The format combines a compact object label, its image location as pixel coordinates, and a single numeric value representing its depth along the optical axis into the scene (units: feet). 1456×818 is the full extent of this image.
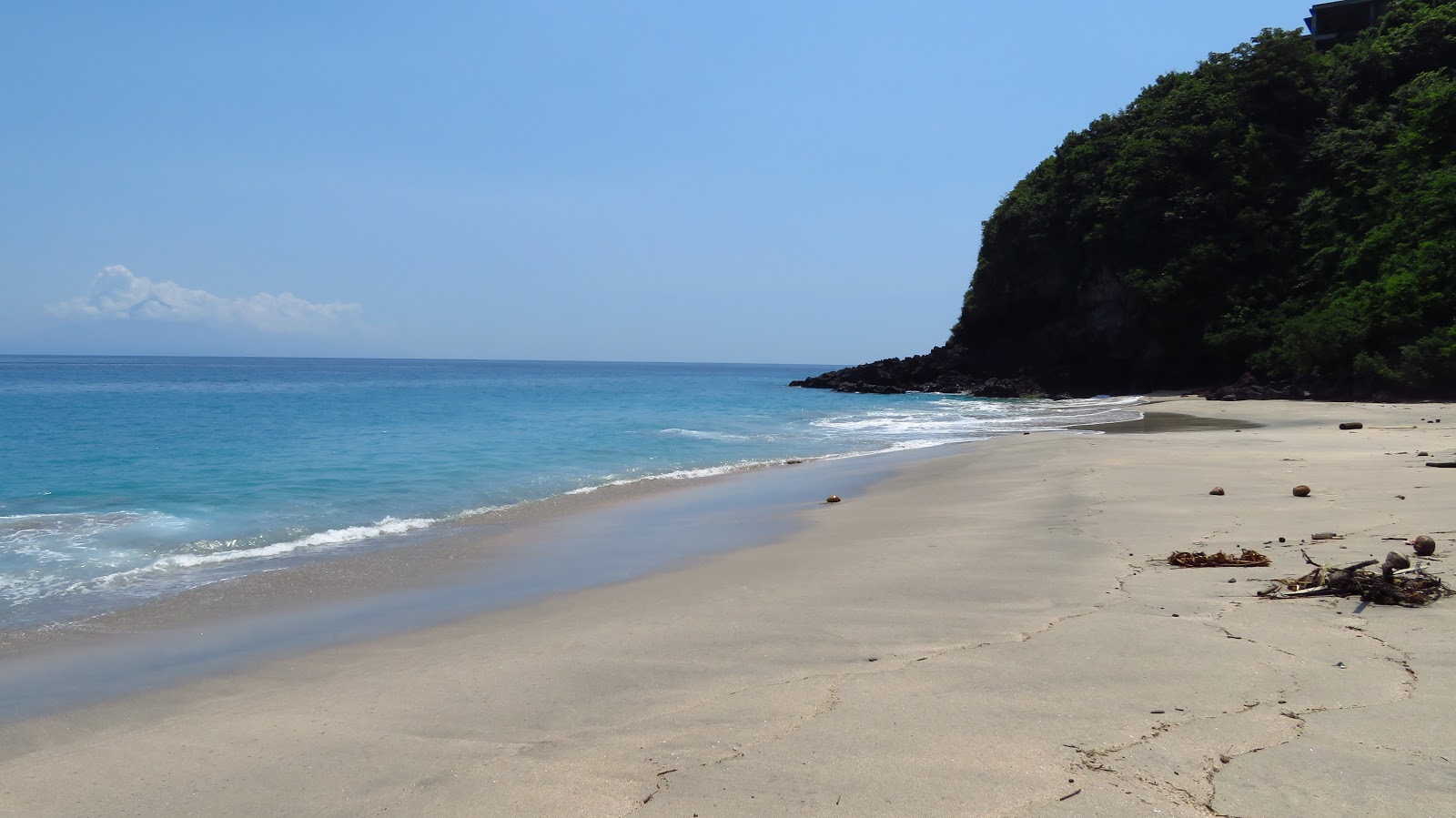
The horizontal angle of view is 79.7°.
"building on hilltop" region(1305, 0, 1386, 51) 165.78
